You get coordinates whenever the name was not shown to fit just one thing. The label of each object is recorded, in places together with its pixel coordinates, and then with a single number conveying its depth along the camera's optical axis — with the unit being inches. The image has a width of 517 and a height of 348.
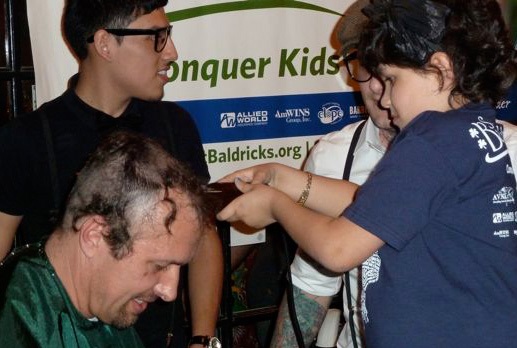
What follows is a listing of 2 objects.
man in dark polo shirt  79.0
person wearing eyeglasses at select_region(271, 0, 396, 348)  81.4
